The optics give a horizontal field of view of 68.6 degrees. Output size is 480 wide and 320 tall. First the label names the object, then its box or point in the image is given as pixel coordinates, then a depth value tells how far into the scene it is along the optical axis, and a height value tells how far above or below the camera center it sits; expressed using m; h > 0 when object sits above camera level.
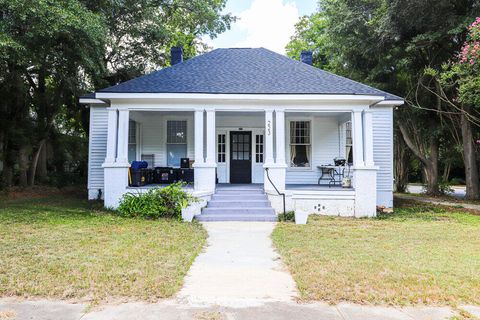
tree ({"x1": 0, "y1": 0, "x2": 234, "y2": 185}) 9.36 +3.95
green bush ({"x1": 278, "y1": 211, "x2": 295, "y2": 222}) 9.23 -1.23
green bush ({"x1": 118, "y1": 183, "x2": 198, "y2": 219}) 9.24 -0.87
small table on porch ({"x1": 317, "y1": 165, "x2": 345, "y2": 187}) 12.13 -0.12
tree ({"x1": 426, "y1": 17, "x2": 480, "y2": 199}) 10.81 +2.70
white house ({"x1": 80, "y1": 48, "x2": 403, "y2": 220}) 10.23 +1.30
